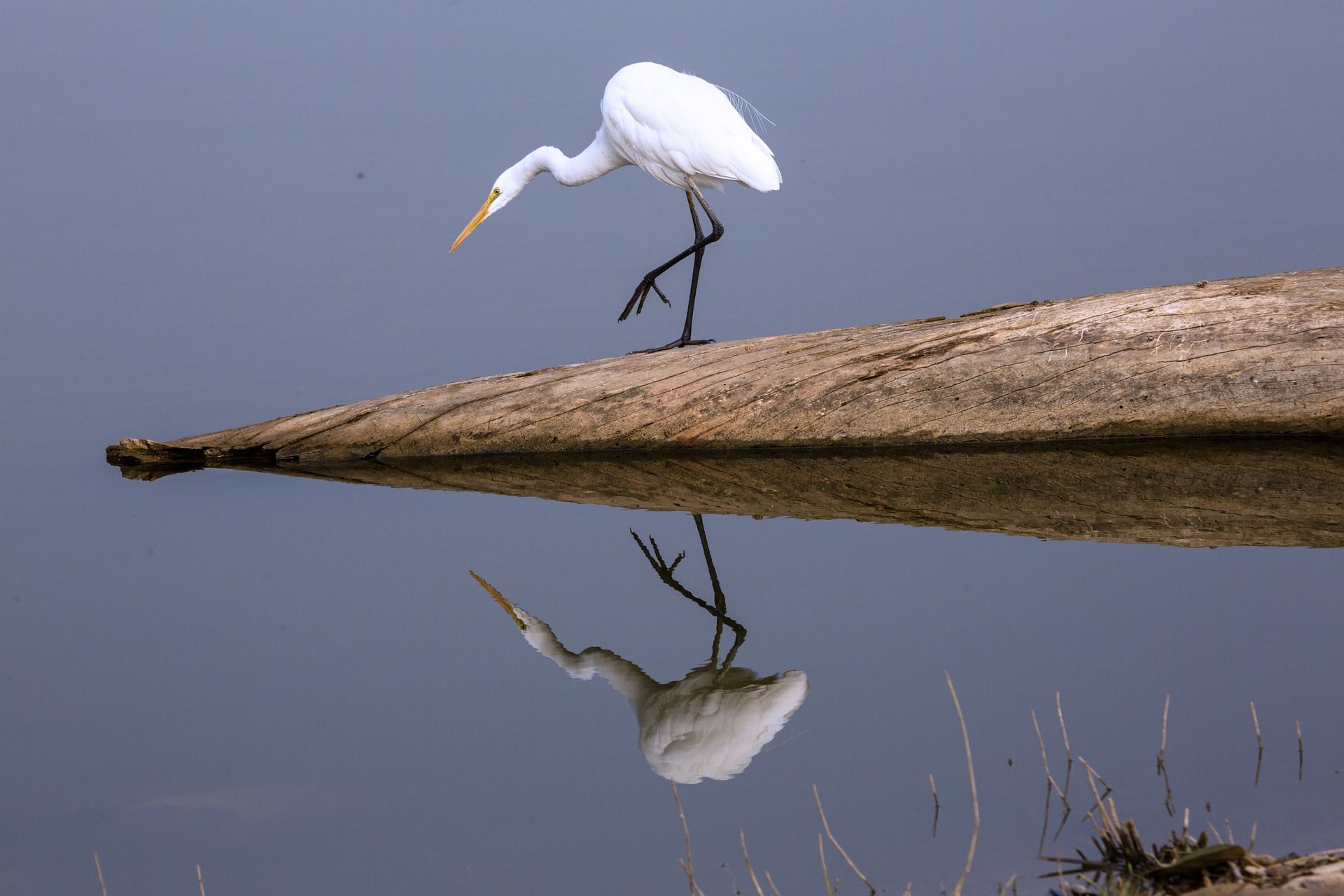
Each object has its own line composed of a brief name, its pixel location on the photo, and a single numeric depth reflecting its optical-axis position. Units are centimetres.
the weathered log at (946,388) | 952
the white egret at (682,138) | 1108
